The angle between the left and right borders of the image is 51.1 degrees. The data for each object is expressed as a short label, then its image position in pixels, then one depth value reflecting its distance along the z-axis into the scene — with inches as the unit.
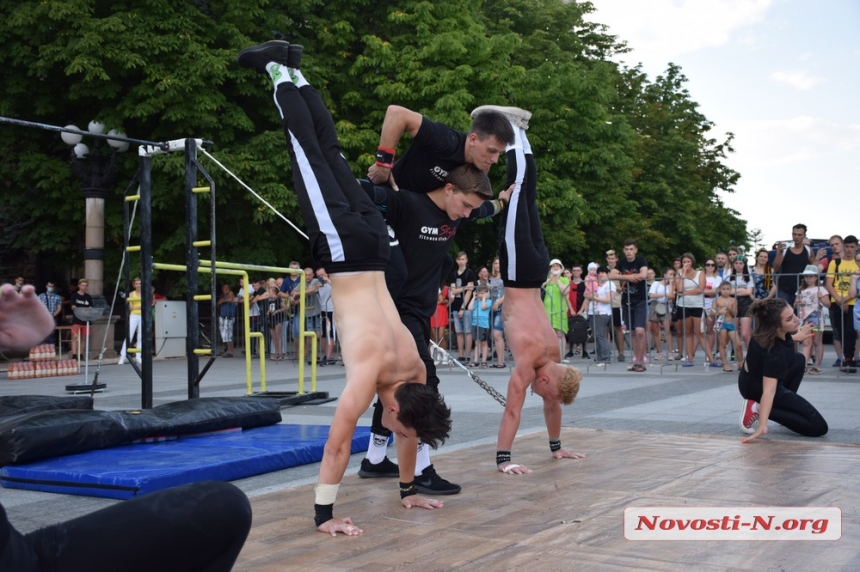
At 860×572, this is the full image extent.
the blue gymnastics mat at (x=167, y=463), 200.4
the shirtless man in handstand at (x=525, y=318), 220.7
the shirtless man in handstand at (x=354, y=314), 162.1
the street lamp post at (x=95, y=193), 758.5
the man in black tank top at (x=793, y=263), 492.7
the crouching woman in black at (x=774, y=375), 262.1
